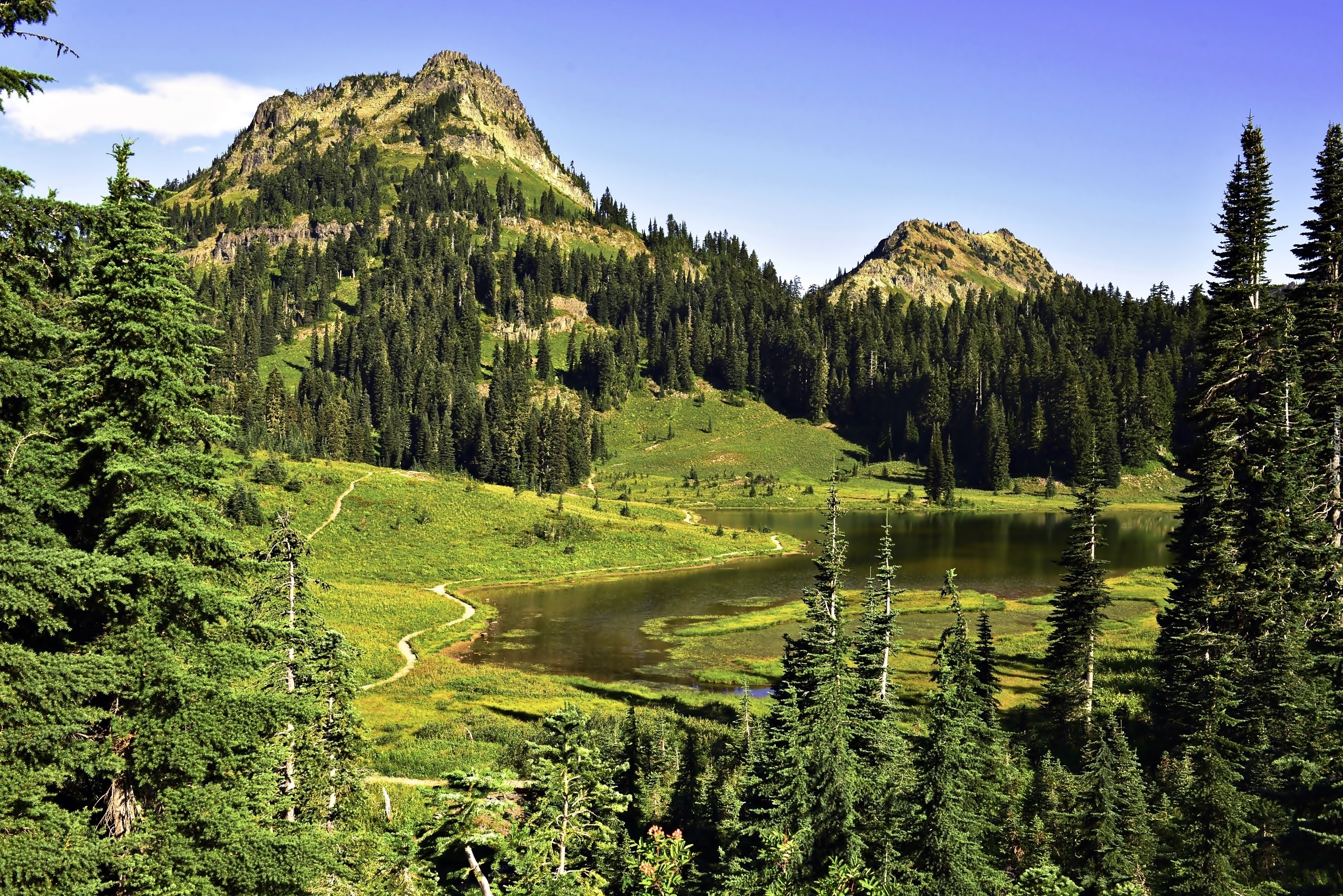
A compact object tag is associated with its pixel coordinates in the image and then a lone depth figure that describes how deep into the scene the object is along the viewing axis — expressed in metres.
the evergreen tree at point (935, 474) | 156.75
